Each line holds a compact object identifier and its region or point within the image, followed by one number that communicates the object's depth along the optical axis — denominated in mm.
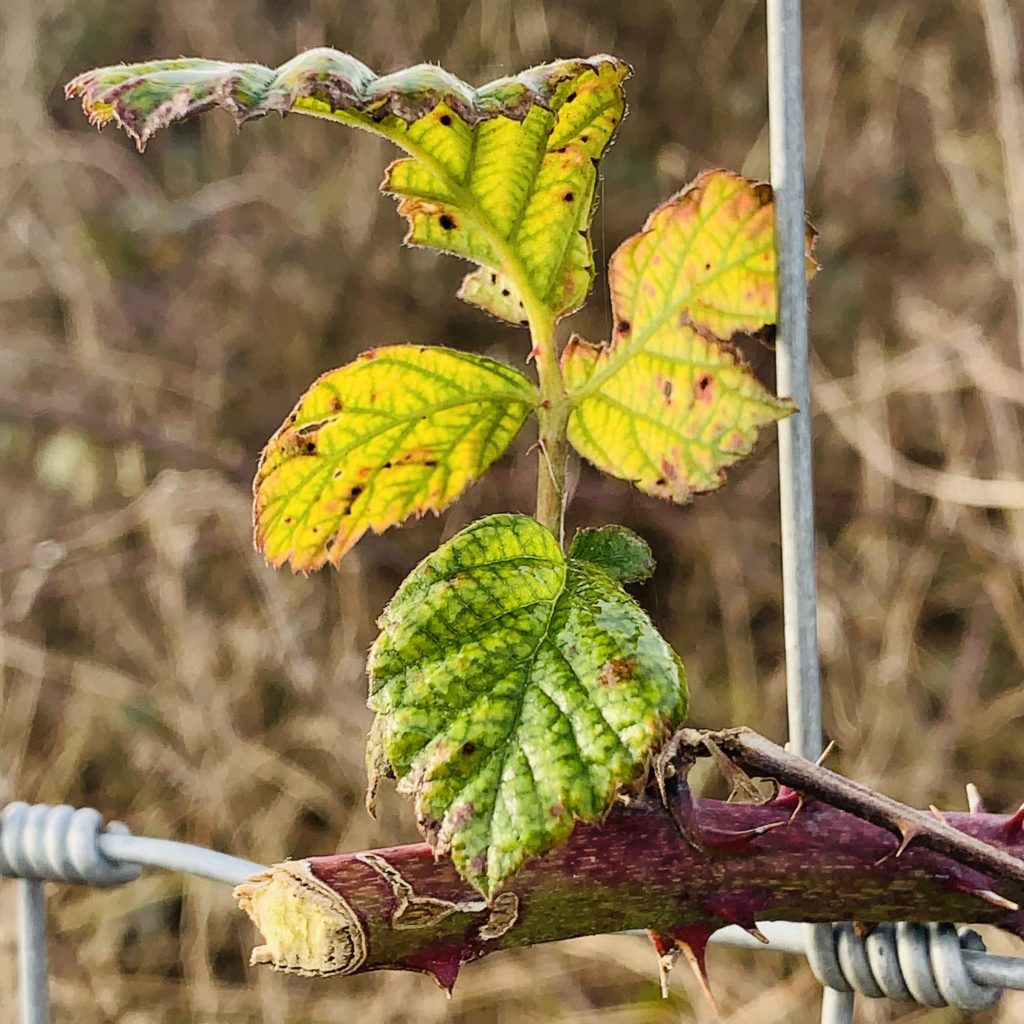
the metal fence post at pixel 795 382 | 310
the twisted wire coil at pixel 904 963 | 308
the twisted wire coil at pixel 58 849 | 352
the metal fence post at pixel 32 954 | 361
